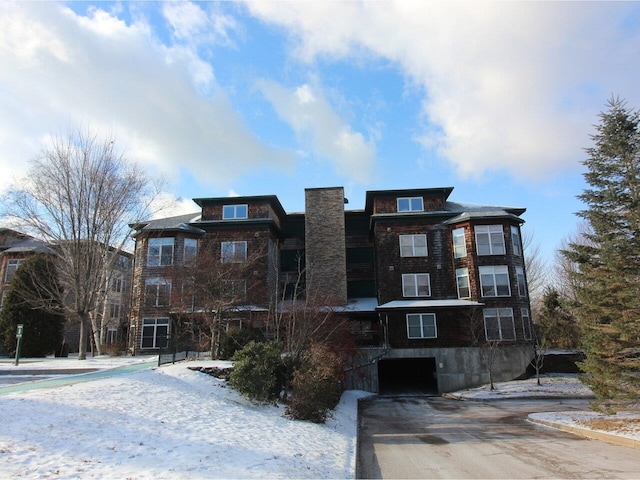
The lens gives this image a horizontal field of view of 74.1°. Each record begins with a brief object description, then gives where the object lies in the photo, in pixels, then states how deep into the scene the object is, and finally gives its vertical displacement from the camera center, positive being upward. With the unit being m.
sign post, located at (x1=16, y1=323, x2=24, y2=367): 18.42 +0.23
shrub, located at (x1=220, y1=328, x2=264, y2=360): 20.34 -0.45
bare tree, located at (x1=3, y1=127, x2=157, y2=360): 22.69 +6.08
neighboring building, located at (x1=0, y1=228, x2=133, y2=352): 39.97 +6.11
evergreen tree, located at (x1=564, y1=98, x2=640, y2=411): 13.66 +1.84
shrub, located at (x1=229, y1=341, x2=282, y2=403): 13.80 -1.38
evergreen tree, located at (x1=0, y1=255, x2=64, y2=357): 29.78 +1.35
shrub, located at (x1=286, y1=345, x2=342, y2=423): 13.01 -1.92
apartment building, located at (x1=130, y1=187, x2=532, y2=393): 28.56 +3.78
